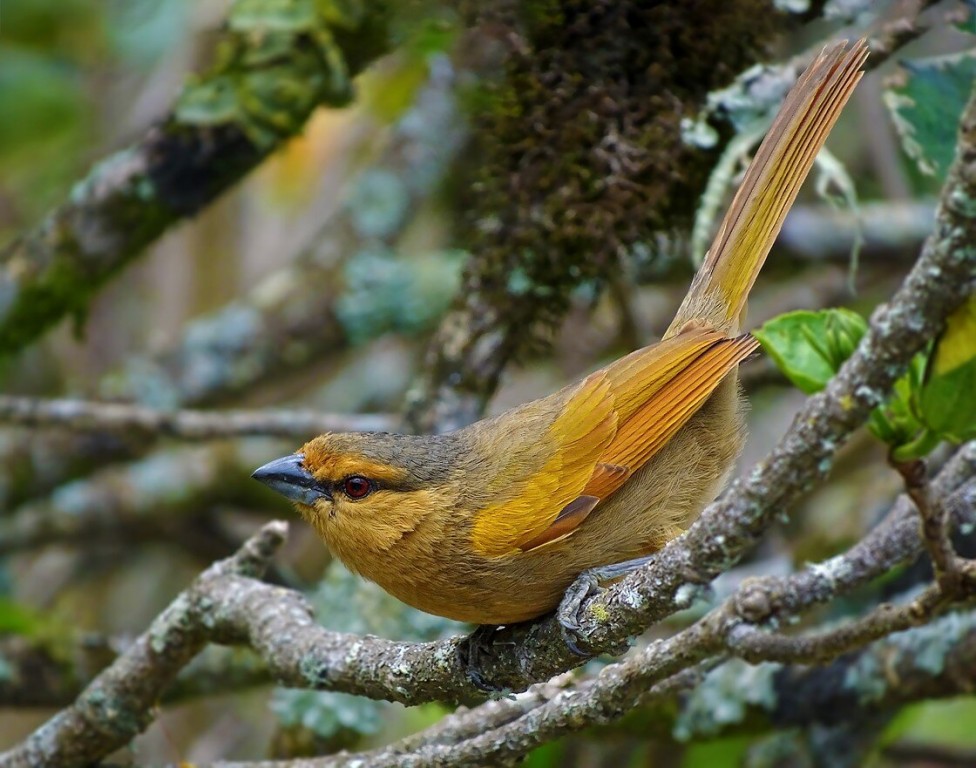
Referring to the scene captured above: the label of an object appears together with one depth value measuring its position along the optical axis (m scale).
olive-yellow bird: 5.99
